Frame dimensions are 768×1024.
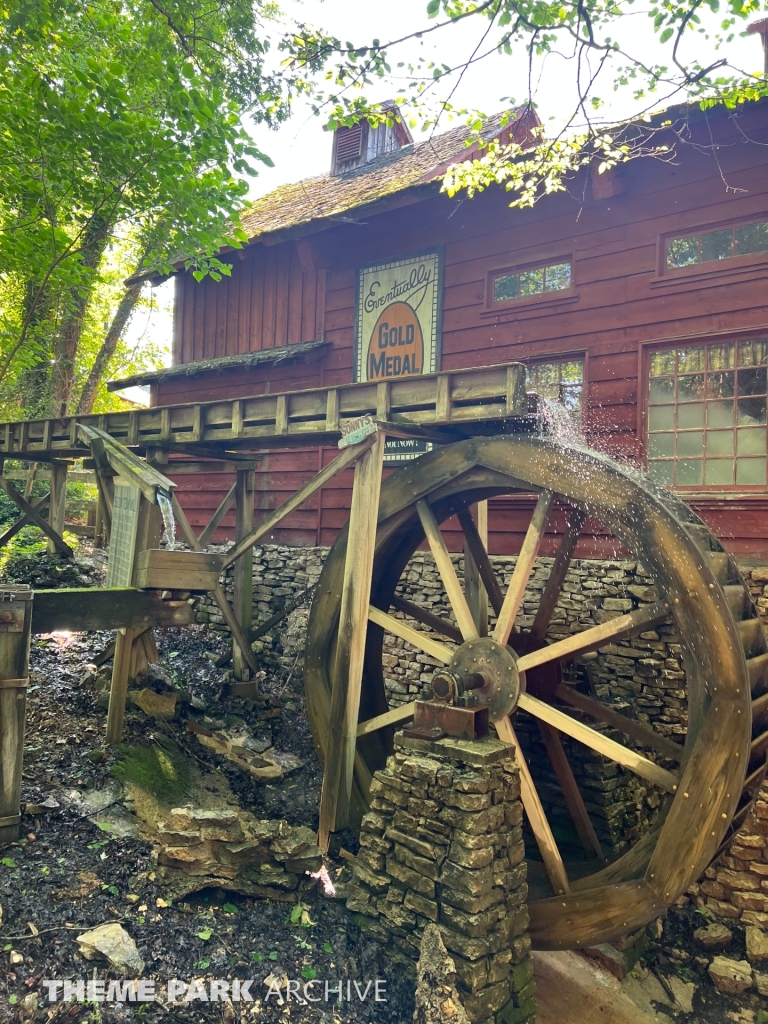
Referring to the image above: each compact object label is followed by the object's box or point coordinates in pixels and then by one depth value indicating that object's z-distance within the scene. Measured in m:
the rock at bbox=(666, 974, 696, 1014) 4.57
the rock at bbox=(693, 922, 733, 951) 4.96
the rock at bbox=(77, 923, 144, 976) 3.01
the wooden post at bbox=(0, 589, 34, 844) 3.68
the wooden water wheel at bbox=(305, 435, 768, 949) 3.66
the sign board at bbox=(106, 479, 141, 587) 4.97
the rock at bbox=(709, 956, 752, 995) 4.66
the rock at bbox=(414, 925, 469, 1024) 3.20
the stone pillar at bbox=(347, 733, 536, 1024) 3.43
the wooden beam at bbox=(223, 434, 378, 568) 4.91
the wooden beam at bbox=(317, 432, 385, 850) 4.79
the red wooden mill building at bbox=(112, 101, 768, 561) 5.75
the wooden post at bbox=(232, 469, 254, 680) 7.03
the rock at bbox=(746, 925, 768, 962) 4.86
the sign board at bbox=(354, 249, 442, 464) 7.63
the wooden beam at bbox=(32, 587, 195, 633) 4.16
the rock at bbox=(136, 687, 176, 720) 5.61
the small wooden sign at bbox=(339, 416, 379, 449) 4.84
